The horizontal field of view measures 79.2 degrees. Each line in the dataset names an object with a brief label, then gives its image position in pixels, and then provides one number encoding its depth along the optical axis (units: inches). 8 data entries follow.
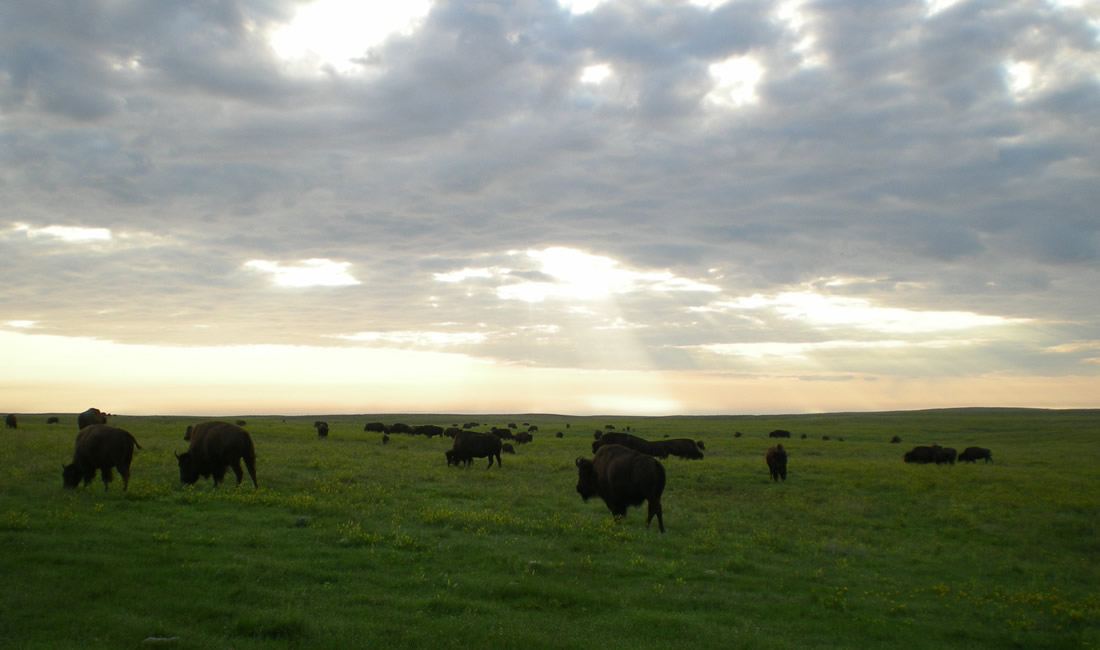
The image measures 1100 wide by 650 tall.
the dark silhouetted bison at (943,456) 1678.2
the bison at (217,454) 746.2
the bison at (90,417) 1490.7
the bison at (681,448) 1647.4
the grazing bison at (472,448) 1218.8
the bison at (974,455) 1809.8
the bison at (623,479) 690.8
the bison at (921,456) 1683.1
